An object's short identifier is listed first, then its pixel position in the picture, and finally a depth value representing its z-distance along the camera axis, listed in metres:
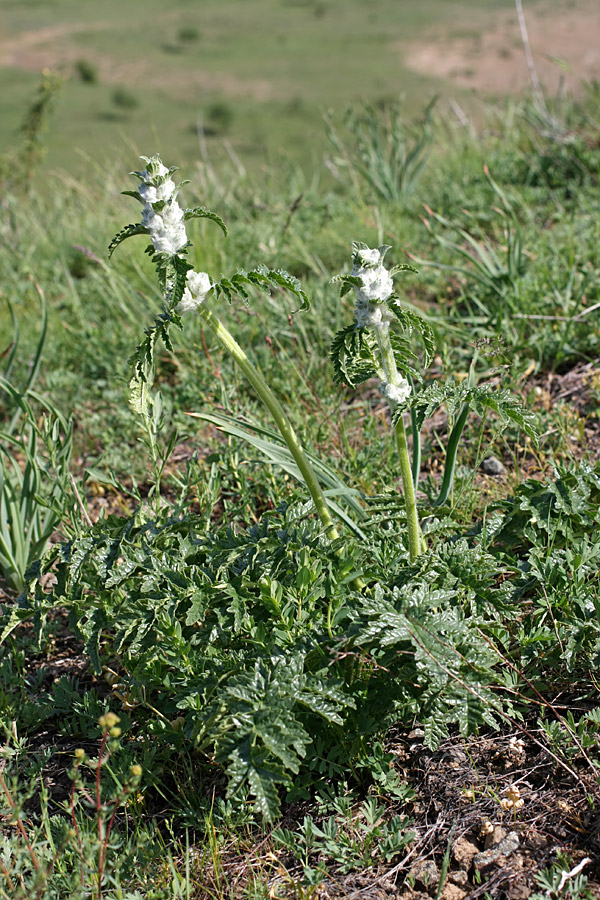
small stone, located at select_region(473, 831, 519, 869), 1.59
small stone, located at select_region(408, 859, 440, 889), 1.58
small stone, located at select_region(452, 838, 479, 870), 1.59
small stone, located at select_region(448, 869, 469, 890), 1.58
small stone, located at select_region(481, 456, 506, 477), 1.95
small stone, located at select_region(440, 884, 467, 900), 1.57
